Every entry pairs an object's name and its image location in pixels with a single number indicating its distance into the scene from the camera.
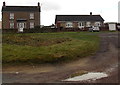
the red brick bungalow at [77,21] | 43.21
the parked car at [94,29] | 29.77
